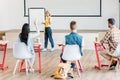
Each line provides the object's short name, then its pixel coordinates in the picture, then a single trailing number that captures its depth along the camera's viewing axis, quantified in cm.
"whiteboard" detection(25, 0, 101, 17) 1245
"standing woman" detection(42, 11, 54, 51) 1030
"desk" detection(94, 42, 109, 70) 741
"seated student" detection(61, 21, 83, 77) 655
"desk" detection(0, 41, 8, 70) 723
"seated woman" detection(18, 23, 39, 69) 681
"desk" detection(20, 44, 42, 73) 708
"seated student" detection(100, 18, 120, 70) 703
